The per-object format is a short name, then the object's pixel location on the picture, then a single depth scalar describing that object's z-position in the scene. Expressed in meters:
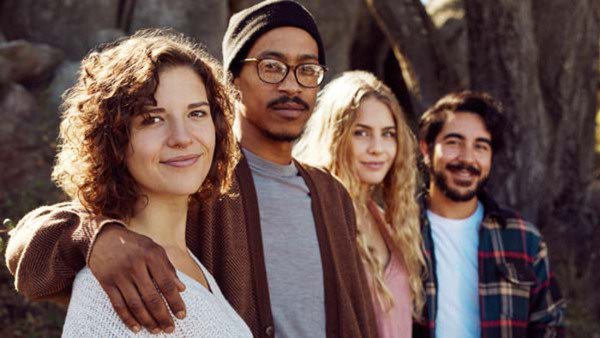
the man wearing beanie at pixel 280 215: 2.97
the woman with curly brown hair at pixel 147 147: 2.29
